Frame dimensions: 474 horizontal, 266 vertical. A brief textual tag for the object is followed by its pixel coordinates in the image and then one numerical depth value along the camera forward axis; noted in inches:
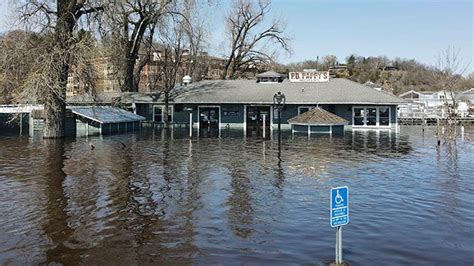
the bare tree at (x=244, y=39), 1979.6
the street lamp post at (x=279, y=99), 820.7
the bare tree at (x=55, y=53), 867.4
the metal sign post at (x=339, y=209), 228.4
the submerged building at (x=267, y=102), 1339.8
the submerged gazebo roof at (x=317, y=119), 1152.8
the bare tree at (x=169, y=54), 1507.5
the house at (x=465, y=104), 2025.1
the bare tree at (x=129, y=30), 1310.8
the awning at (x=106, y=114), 1129.4
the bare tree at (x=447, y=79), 970.7
